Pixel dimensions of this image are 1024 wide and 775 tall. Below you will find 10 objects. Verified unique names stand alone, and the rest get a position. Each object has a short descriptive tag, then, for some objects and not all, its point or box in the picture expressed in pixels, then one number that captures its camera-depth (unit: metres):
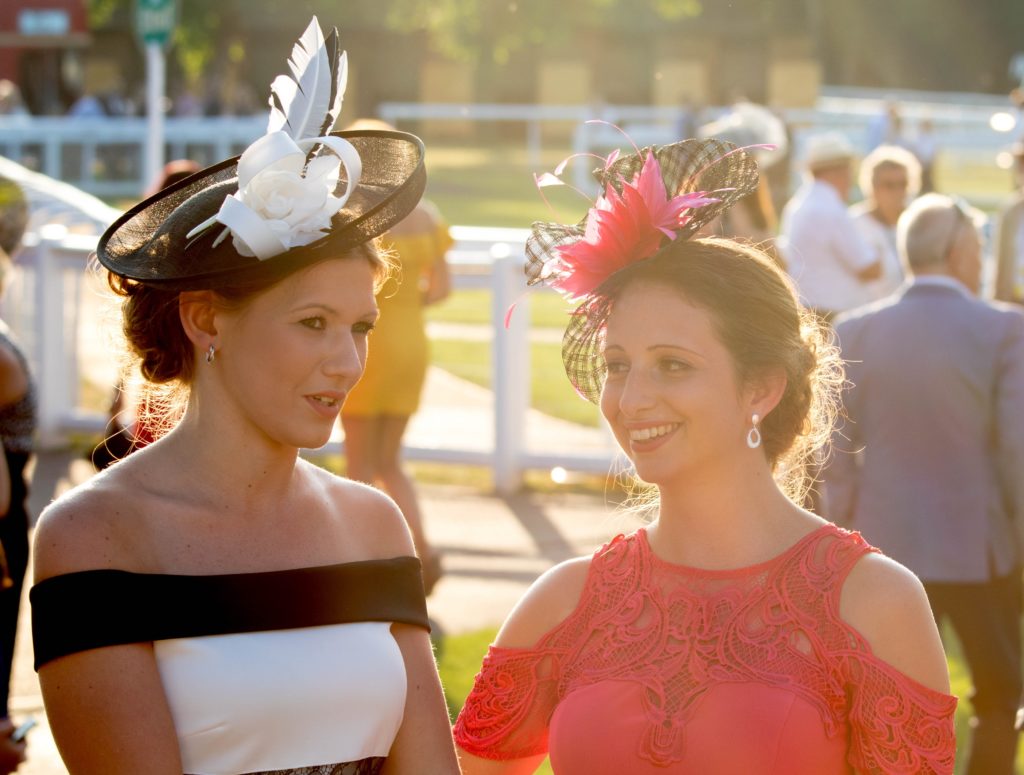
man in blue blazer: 5.38
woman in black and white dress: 2.45
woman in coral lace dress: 2.79
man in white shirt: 9.05
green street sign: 14.05
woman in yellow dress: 7.42
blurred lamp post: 14.05
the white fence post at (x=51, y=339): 11.68
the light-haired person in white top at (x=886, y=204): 9.30
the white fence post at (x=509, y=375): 10.45
